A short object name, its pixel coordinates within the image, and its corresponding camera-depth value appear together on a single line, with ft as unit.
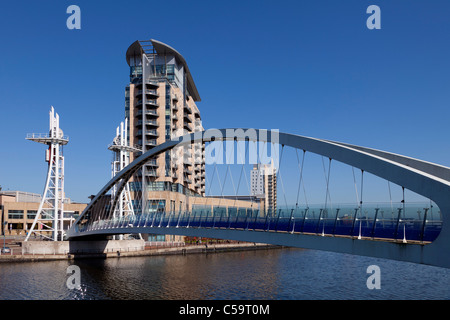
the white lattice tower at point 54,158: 165.05
